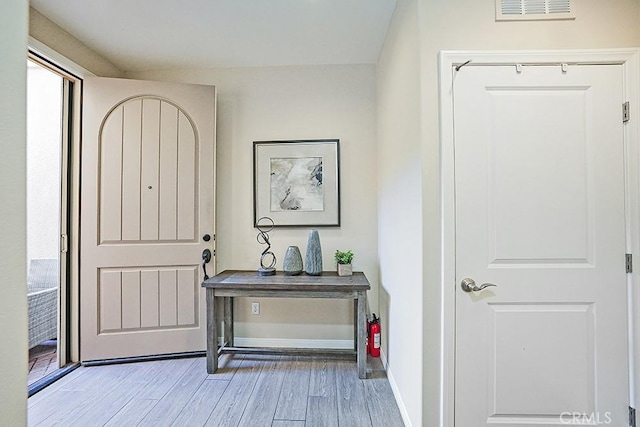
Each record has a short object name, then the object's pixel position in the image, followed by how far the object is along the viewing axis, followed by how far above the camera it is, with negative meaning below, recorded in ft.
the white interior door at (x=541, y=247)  4.99 -0.51
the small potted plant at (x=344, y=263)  8.82 -1.33
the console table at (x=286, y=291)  7.75 -1.90
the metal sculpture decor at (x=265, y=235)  9.36 -0.54
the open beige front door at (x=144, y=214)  8.47 +0.12
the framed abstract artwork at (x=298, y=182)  9.39 +1.09
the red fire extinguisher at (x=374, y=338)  8.84 -3.52
